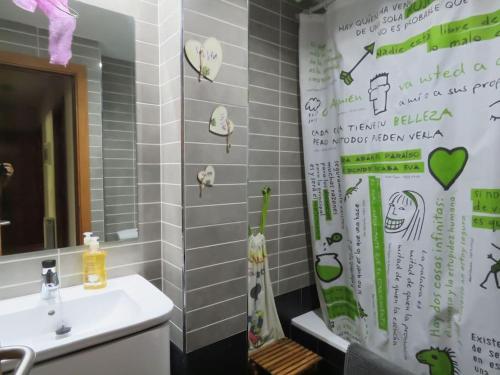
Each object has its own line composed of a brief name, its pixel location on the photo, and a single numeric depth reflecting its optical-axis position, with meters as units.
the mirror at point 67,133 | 1.02
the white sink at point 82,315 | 0.80
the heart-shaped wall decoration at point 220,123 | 1.22
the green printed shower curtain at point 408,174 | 1.12
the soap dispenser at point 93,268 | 1.11
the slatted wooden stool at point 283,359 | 1.50
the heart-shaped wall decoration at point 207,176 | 1.20
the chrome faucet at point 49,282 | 0.99
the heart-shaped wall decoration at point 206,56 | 1.15
